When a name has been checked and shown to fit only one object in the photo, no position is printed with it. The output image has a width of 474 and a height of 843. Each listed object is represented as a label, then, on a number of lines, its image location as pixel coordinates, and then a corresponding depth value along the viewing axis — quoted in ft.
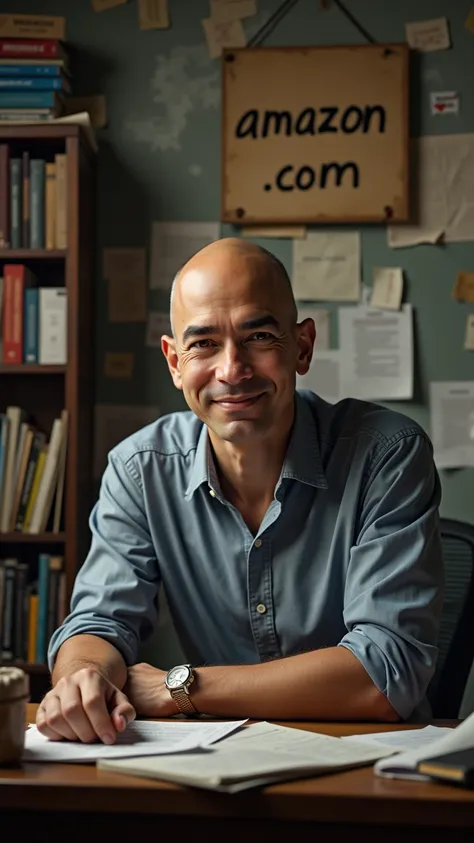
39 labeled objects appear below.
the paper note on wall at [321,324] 10.16
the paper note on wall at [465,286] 10.00
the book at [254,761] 3.26
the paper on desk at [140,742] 3.76
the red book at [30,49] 9.79
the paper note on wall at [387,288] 10.04
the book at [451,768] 3.26
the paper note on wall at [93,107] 10.36
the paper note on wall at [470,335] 10.02
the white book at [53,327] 9.44
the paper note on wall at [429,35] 10.06
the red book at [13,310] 9.49
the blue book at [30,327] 9.49
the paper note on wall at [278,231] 10.16
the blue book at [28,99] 9.63
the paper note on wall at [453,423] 9.96
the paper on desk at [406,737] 3.97
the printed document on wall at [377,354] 10.06
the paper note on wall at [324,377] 10.11
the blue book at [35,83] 9.64
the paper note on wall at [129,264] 10.36
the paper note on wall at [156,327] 10.29
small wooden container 3.65
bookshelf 9.36
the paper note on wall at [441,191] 10.03
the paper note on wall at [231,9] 10.23
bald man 5.04
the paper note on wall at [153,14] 10.34
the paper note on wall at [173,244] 10.27
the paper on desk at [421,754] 3.41
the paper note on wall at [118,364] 10.32
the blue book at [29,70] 9.65
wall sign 10.03
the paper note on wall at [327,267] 10.13
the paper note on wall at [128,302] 10.34
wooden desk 3.18
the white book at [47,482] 9.32
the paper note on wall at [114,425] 10.26
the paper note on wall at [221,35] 10.24
